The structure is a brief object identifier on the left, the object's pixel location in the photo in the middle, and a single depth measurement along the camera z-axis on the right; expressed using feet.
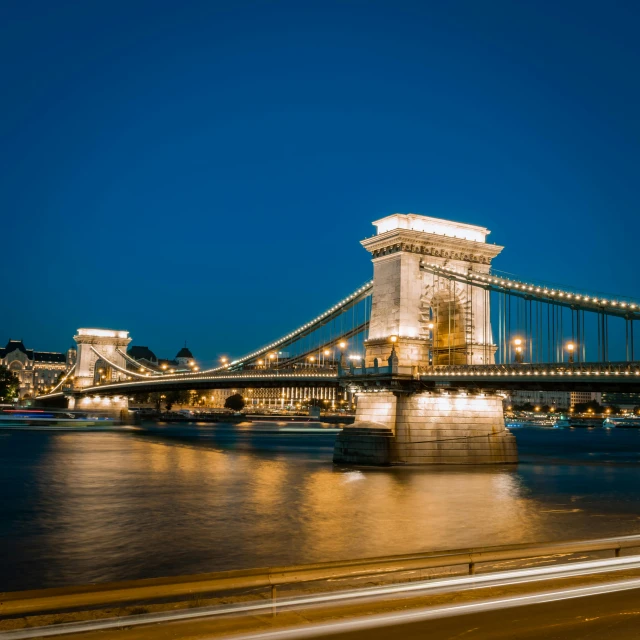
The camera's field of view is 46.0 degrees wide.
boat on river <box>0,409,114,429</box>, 299.79
